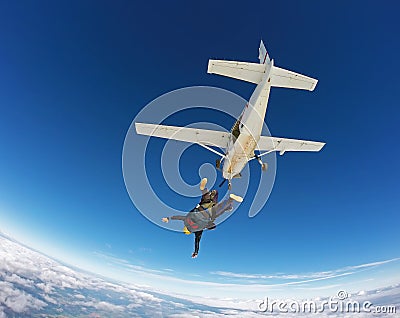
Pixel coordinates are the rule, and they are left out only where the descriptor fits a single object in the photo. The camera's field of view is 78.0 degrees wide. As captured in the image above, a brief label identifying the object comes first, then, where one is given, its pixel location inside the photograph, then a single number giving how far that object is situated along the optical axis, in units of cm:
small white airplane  1405
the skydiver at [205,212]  719
